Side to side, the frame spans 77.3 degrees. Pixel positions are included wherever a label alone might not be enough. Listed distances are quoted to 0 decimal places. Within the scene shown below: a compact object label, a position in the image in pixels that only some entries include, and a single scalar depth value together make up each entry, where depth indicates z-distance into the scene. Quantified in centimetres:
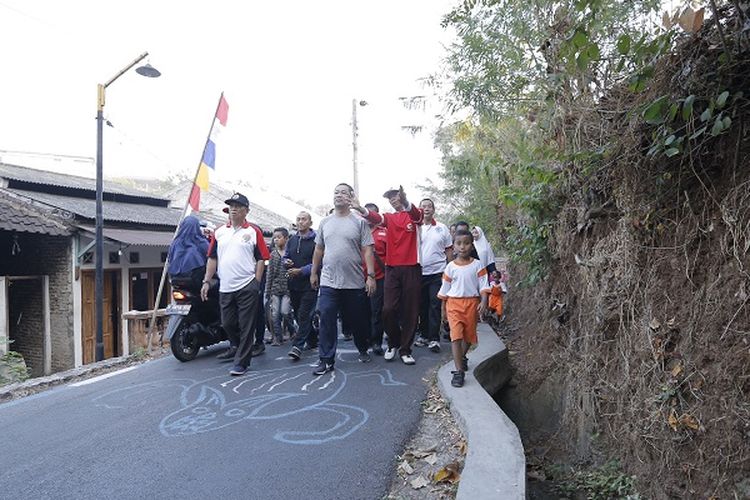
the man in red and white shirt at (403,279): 504
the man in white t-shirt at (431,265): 581
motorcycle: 535
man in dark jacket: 573
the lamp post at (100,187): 798
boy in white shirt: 412
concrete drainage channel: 230
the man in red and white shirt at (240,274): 481
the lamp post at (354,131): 2202
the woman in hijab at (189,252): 551
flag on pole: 852
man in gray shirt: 463
